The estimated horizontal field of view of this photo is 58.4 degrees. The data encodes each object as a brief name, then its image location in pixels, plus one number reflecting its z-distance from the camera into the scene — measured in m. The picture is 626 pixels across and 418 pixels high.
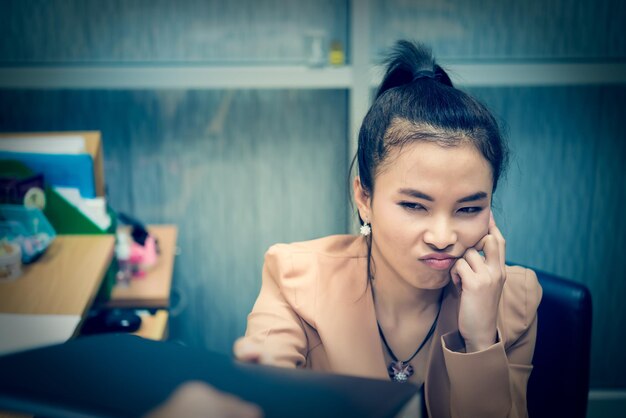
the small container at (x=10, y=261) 1.08
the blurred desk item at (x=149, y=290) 1.48
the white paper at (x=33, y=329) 0.86
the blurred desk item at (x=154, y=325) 1.28
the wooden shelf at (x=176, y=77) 1.68
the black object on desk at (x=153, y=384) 0.35
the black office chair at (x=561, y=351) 0.98
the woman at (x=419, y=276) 0.89
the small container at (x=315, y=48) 1.78
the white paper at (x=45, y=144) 1.41
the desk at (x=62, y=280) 0.98
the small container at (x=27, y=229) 1.15
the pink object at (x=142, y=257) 1.61
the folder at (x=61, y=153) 1.38
